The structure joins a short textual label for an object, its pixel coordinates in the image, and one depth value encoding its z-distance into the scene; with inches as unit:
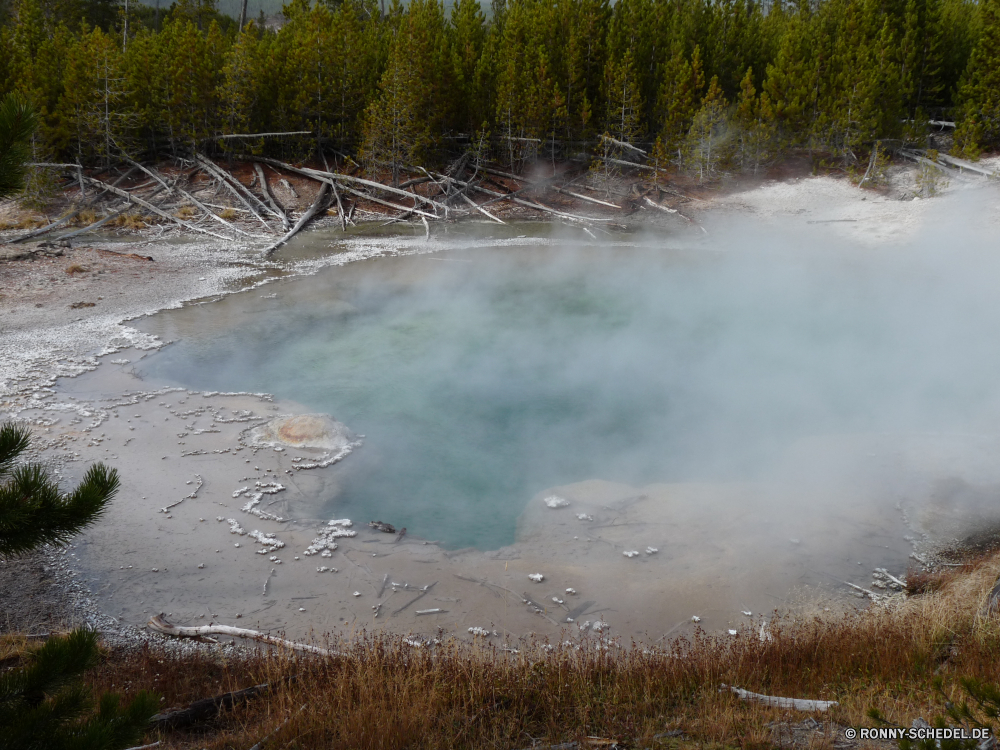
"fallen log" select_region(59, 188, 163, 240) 688.5
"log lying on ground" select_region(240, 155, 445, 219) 900.1
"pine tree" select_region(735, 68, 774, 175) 892.0
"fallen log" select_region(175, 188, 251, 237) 753.6
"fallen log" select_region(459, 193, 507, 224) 879.3
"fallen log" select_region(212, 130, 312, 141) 923.4
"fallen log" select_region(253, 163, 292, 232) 794.7
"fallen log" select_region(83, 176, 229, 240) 745.8
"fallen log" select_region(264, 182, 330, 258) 696.2
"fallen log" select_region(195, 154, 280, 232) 838.5
